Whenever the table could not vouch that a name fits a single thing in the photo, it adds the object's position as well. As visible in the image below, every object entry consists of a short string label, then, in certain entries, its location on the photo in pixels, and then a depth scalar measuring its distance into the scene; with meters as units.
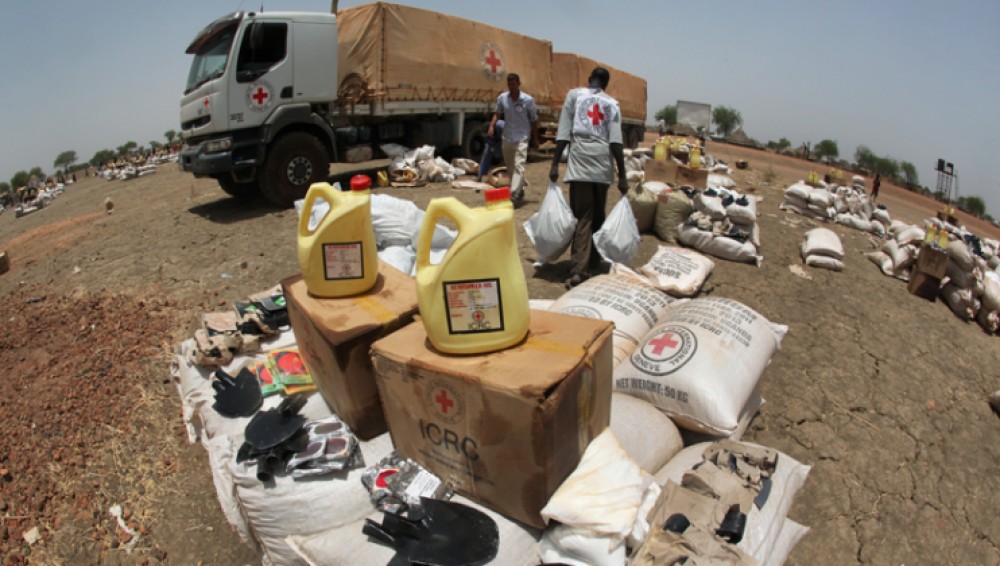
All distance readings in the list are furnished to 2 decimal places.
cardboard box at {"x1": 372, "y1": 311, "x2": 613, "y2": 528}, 1.28
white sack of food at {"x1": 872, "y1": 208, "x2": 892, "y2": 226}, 6.42
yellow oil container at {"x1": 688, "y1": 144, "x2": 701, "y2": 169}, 6.08
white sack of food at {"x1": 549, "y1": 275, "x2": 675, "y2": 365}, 2.51
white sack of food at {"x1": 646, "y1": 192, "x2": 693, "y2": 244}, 4.64
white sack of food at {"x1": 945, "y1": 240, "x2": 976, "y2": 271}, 4.20
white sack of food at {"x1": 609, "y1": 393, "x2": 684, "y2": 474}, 1.88
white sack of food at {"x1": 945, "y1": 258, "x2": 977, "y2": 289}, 4.25
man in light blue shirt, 5.80
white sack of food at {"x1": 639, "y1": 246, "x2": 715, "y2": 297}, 3.24
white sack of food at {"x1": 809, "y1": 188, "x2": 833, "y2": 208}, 6.14
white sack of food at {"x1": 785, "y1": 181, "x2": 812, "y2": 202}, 6.24
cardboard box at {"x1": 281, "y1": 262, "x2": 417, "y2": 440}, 1.63
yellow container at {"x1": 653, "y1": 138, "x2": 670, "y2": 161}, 6.88
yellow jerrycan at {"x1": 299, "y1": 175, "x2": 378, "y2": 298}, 1.86
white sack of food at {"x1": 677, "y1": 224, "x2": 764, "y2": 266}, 4.31
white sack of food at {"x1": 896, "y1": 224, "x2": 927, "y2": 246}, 4.85
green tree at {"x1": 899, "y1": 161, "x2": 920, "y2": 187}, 22.62
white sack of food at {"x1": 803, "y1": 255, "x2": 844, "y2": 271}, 4.48
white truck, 5.16
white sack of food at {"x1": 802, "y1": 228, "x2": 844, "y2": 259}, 4.52
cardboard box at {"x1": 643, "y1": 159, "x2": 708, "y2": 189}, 5.71
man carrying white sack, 3.54
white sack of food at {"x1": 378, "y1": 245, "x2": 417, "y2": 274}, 3.01
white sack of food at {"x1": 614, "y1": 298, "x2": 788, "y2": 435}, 2.03
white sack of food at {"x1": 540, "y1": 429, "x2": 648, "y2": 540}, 1.33
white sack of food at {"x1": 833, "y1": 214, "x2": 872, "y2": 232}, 6.05
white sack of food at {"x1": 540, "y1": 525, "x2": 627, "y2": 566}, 1.32
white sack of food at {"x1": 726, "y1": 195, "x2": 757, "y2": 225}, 4.47
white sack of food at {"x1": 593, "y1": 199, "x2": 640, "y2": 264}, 3.60
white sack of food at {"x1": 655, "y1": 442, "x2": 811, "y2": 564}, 1.51
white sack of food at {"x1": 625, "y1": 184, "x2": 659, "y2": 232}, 4.69
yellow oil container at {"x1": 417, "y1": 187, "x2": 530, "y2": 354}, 1.41
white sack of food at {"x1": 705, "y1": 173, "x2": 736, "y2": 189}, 6.84
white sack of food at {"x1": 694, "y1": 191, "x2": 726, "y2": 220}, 4.48
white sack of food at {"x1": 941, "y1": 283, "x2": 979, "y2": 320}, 4.25
